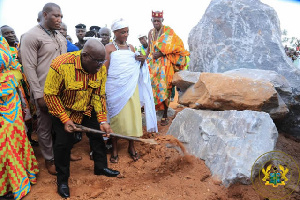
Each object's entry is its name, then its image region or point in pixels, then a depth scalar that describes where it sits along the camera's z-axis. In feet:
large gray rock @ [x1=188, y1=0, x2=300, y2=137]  13.23
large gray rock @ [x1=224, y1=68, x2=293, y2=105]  10.91
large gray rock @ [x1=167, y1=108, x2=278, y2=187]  8.54
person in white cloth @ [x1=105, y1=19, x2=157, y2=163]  10.50
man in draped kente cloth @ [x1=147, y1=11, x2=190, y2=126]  14.37
